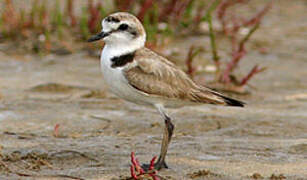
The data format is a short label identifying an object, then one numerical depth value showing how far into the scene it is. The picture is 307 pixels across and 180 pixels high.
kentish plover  8.08
